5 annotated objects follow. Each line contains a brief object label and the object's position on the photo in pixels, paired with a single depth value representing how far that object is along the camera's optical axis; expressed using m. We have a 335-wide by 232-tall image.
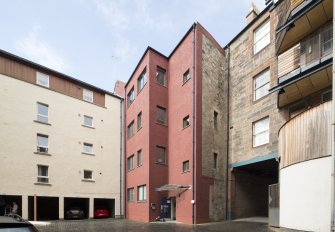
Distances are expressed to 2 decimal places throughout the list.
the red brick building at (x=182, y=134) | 19.41
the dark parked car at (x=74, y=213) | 25.09
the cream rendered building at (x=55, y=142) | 22.38
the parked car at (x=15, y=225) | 3.86
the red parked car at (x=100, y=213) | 26.94
